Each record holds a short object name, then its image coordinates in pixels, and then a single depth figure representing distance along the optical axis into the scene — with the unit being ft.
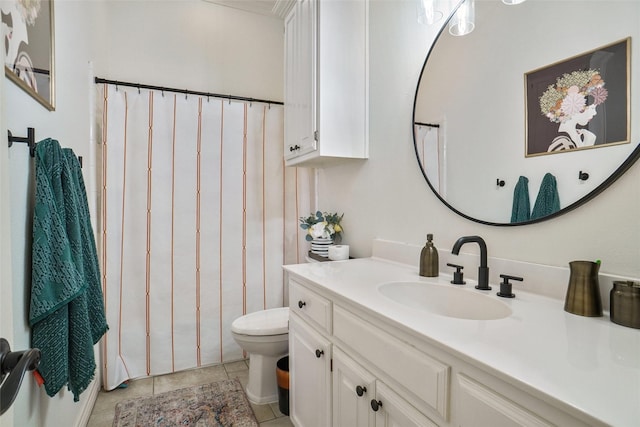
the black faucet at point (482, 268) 3.75
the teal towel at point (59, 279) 3.69
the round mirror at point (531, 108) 3.00
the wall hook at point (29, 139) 3.30
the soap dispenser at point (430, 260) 4.51
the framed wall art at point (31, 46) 3.29
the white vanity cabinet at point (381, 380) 2.07
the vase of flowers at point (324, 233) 6.98
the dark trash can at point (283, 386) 6.04
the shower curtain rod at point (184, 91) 7.14
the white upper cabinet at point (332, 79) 5.97
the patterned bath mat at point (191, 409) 5.96
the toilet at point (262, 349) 6.31
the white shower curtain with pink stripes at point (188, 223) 7.27
